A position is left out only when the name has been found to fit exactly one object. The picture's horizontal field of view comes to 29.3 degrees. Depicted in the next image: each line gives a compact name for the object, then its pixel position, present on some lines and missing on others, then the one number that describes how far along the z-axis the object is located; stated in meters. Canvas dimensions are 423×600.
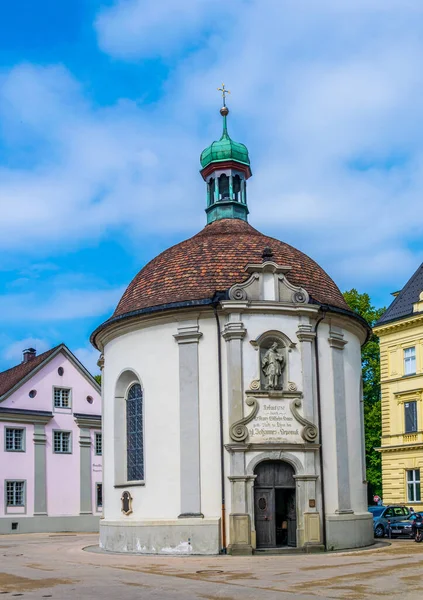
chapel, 22.64
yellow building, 40.09
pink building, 41.97
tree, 49.00
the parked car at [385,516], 31.23
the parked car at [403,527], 30.03
